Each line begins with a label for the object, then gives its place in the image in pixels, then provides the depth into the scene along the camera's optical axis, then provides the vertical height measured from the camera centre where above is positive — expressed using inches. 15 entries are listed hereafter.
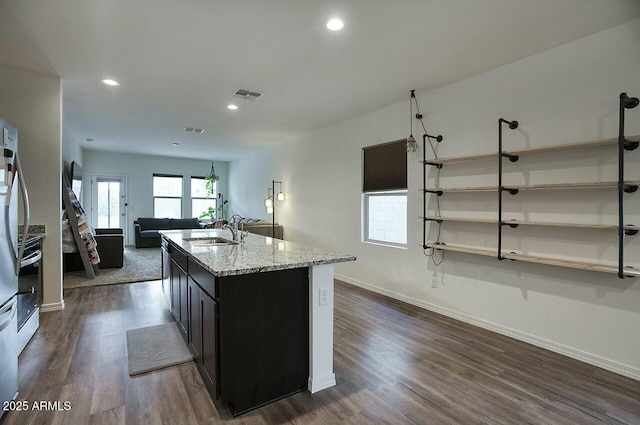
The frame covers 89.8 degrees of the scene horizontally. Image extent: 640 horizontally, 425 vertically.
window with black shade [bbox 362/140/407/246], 167.9 +9.8
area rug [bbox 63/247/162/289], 193.9 -43.1
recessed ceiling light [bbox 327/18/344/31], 94.0 +55.7
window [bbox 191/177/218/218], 395.9 +16.3
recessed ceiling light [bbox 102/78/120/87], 140.9 +57.0
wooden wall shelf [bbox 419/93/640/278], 89.3 +7.8
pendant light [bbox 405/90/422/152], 153.0 +36.0
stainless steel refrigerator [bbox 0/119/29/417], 75.9 -12.9
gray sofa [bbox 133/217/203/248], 330.3 -18.2
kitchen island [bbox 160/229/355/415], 75.3 -28.5
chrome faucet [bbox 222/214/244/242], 125.6 -7.1
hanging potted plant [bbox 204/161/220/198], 366.5 +32.0
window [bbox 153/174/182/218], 374.3 +16.5
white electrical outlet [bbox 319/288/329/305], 86.4 -23.2
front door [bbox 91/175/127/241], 340.8 +8.5
